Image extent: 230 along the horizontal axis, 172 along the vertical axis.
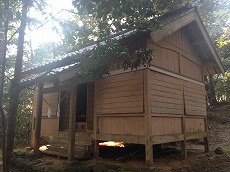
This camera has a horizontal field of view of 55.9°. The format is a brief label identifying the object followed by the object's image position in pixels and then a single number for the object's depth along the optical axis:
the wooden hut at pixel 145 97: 6.93
